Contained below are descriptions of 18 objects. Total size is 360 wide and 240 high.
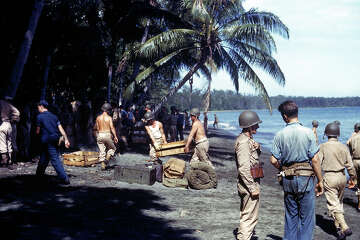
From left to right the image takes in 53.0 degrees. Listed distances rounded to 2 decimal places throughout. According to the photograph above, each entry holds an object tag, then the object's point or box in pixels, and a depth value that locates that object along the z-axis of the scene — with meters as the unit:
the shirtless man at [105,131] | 10.01
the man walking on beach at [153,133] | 9.52
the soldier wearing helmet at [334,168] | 6.16
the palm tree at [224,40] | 15.15
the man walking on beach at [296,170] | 4.46
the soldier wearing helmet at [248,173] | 4.87
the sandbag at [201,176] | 8.96
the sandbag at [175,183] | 9.16
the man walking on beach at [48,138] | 8.02
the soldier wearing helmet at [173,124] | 19.41
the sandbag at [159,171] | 9.41
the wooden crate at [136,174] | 9.12
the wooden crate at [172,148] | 9.37
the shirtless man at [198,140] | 8.83
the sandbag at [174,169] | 9.59
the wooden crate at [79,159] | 11.10
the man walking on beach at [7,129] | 9.52
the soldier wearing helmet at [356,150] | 7.60
